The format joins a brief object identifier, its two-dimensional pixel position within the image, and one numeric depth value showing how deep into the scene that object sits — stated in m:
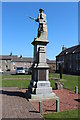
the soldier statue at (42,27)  6.43
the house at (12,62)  42.92
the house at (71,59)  28.62
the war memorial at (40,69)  5.94
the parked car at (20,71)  24.08
